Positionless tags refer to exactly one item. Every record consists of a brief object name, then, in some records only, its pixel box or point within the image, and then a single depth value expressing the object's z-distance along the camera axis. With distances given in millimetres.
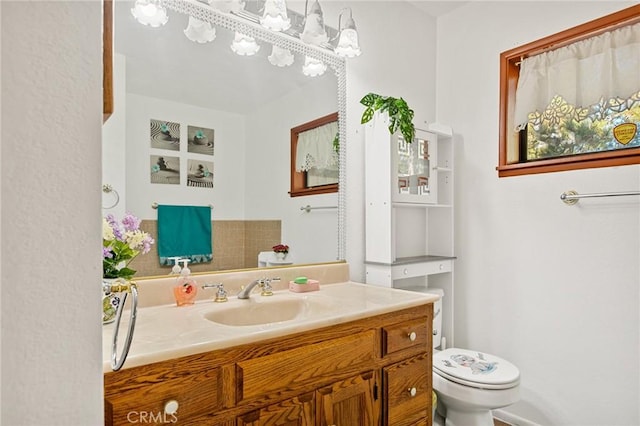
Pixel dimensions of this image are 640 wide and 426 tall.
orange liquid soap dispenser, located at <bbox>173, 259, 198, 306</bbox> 1435
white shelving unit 2020
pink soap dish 1729
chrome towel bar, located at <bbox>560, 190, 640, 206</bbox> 1804
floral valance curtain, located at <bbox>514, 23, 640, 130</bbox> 1812
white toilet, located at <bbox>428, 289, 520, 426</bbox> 1718
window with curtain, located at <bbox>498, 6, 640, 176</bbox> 1816
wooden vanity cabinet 921
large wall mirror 1455
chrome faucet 1561
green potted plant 1977
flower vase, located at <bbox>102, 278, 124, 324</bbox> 1156
